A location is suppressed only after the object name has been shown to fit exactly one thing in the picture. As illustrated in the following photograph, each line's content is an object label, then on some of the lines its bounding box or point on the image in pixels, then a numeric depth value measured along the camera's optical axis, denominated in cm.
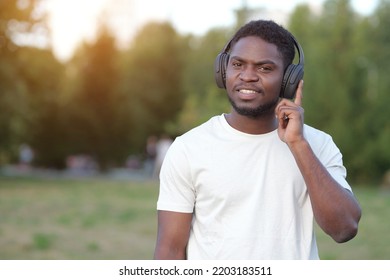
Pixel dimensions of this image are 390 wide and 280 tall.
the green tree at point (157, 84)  5747
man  352
